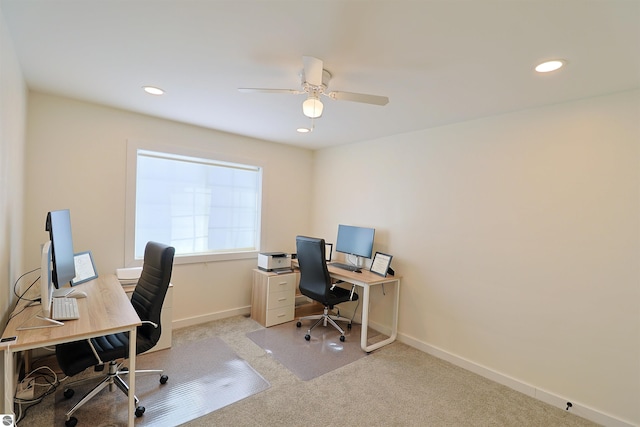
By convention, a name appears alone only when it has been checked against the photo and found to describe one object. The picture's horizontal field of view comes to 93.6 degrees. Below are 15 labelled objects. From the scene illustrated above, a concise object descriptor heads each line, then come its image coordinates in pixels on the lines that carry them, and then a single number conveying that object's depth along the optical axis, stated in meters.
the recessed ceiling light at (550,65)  1.74
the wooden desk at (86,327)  1.47
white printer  3.84
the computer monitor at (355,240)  3.60
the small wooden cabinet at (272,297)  3.66
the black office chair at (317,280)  3.30
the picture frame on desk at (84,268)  2.58
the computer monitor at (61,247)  1.92
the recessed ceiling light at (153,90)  2.40
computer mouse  2.19
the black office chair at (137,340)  1.82
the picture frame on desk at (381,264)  3.34
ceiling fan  1.74
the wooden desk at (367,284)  3.10
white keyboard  1.77
